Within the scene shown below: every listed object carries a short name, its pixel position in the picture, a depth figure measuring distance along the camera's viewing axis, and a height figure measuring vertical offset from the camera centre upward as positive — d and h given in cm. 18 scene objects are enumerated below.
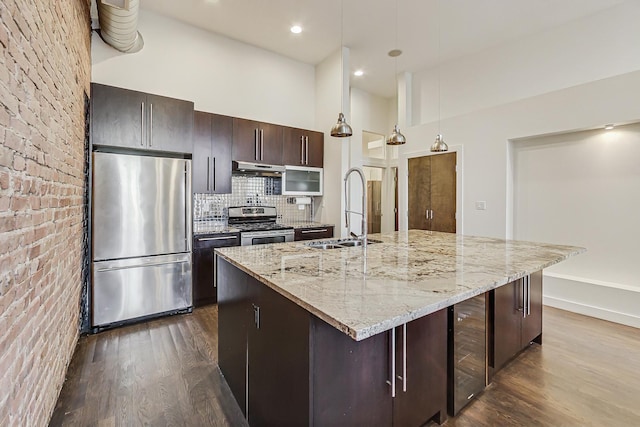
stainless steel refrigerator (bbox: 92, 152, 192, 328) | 283 -26
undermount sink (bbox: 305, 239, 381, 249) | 245 -27
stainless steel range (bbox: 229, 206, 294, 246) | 382 -19
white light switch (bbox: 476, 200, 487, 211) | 432 +11
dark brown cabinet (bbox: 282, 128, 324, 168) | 441 +100
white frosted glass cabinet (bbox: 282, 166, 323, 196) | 443 +48
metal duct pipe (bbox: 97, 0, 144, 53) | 265 +186
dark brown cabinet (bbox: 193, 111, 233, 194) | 368 +76
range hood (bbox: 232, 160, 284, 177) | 395 +59
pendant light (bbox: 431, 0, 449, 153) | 331 +75
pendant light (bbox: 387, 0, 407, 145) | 303 +76
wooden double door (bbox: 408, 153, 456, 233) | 479 +34
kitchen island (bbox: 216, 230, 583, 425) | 111 -53
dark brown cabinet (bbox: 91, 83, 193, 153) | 285 +94
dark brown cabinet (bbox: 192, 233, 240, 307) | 346 -66
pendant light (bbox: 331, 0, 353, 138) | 270 +76
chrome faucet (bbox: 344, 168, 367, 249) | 236 -6
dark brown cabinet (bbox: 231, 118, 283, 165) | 398 +98
